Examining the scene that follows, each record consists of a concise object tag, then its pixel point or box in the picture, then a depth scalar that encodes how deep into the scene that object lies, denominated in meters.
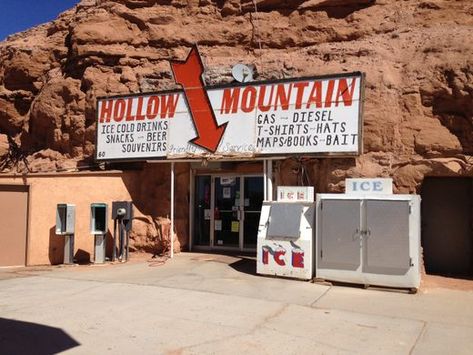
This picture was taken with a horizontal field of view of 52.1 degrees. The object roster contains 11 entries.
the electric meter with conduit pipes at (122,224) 13.28
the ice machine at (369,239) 9.48
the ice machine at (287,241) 10.44
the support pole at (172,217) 13.66
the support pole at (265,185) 12.45
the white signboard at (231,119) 11.84
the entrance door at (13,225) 12.59
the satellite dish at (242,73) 13.24
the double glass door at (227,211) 14.27
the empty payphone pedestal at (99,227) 13.08
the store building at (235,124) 12.03
